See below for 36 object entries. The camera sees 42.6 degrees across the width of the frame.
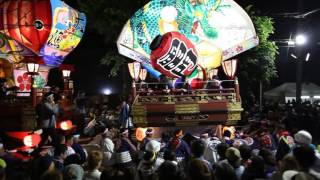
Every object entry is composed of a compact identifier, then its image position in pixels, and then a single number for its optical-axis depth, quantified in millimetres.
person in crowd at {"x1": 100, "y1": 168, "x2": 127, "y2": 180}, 5168
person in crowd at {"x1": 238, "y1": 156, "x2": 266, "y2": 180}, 5672
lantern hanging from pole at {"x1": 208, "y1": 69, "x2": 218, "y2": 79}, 16061
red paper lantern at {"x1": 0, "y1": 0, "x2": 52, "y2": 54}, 15219
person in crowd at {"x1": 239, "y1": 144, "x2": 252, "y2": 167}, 6473
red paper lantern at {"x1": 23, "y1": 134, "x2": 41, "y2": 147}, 9906
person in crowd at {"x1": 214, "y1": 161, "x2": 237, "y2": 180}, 5113
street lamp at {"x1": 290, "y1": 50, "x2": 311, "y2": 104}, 16203
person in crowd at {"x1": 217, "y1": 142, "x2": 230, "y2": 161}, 6492
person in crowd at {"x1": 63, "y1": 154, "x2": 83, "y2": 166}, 6380
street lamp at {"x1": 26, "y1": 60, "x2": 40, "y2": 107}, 13233
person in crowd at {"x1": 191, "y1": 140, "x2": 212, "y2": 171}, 6324
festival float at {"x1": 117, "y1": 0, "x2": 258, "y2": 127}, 12109
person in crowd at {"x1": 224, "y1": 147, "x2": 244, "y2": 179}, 5965
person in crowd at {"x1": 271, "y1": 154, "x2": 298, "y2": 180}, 5117
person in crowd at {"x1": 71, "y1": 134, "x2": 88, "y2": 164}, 8148
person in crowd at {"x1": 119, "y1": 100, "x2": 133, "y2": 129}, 14117
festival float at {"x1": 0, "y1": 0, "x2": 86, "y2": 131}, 13117
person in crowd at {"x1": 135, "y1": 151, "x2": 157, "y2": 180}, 6250
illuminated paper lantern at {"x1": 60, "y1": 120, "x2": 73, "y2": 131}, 11816
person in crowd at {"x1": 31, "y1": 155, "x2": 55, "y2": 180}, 5570
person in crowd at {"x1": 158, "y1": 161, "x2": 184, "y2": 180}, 5082
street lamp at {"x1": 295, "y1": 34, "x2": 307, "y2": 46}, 15930
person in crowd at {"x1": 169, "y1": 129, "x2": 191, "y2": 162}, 8688
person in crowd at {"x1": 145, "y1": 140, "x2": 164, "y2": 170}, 6577
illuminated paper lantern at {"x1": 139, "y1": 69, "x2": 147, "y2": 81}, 17494
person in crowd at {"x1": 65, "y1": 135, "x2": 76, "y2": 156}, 8008
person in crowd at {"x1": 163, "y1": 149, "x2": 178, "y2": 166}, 6512
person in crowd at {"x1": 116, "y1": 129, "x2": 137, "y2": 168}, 8715
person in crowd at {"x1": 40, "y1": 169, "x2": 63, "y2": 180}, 4812
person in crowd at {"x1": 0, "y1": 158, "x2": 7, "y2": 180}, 4952
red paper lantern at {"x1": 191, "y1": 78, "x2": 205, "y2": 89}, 13378
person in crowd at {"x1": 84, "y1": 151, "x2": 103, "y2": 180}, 5840
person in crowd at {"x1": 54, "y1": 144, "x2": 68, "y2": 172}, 6861
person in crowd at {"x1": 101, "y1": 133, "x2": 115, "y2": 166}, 8766
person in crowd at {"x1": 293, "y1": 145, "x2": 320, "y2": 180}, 4867
